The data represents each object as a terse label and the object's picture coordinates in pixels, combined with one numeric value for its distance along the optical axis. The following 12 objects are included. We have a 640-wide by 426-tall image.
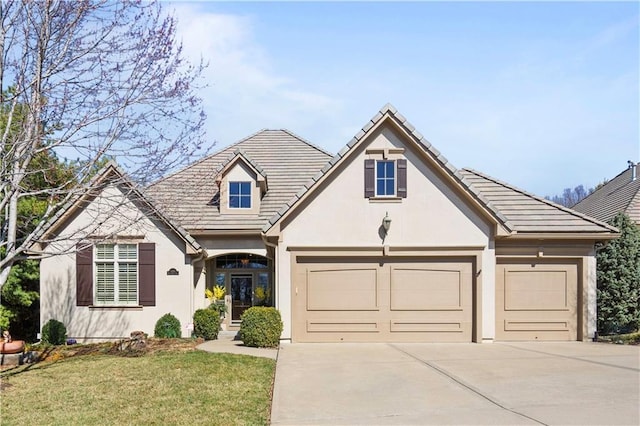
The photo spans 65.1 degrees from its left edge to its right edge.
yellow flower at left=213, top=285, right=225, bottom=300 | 16.31
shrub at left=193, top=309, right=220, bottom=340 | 14.52
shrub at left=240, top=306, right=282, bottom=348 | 12.66
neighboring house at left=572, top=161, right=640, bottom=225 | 21.04
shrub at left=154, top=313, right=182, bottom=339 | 14.37
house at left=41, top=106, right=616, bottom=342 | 13.65
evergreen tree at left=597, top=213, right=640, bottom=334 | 14.51
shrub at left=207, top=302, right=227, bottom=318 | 15.80
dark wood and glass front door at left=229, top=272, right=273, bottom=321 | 17.22
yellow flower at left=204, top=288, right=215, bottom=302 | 16.28
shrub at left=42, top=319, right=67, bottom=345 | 14.25
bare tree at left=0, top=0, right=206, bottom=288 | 8.84
